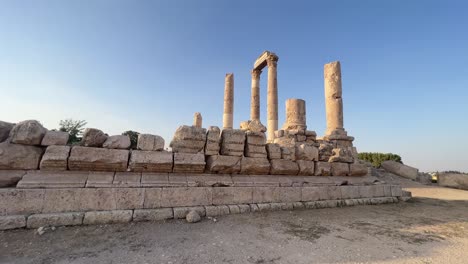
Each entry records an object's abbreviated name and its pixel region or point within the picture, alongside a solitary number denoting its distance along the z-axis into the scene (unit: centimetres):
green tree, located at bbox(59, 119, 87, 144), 1108
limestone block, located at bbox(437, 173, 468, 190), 1233
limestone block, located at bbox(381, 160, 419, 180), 1415
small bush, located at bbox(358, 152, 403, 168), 2120
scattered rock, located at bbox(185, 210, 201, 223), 471
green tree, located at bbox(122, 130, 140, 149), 1361
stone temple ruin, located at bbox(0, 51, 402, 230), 435
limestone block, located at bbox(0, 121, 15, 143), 465
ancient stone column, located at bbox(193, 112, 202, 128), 2178
